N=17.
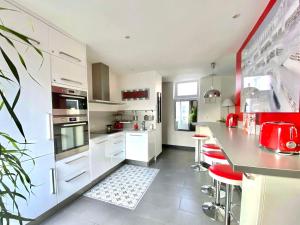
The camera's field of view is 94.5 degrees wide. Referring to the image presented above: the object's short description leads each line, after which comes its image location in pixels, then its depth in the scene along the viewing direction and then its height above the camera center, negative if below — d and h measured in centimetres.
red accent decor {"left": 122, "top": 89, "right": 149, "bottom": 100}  374 +37
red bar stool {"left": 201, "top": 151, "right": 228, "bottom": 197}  182 -73
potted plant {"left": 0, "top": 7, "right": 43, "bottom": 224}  56 -24
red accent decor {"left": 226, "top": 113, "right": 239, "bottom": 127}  263 -25
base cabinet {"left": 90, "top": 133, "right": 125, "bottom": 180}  246 -91
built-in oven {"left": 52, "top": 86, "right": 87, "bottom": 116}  180 +10
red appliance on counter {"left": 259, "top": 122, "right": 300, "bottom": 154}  97 -23
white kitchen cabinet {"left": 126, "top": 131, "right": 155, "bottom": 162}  334 -94
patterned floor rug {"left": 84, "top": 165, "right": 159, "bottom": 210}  209 -139
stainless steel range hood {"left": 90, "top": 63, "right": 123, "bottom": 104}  308 +59
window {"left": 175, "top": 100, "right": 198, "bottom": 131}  480 -24
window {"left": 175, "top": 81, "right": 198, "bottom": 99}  483 +63
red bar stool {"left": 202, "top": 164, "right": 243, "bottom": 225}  127 -66
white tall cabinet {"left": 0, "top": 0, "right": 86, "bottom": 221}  139 +10
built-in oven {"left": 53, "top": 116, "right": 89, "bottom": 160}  181 -39
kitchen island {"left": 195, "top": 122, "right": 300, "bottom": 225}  76 -48
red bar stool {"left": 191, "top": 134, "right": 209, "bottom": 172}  305 -112
